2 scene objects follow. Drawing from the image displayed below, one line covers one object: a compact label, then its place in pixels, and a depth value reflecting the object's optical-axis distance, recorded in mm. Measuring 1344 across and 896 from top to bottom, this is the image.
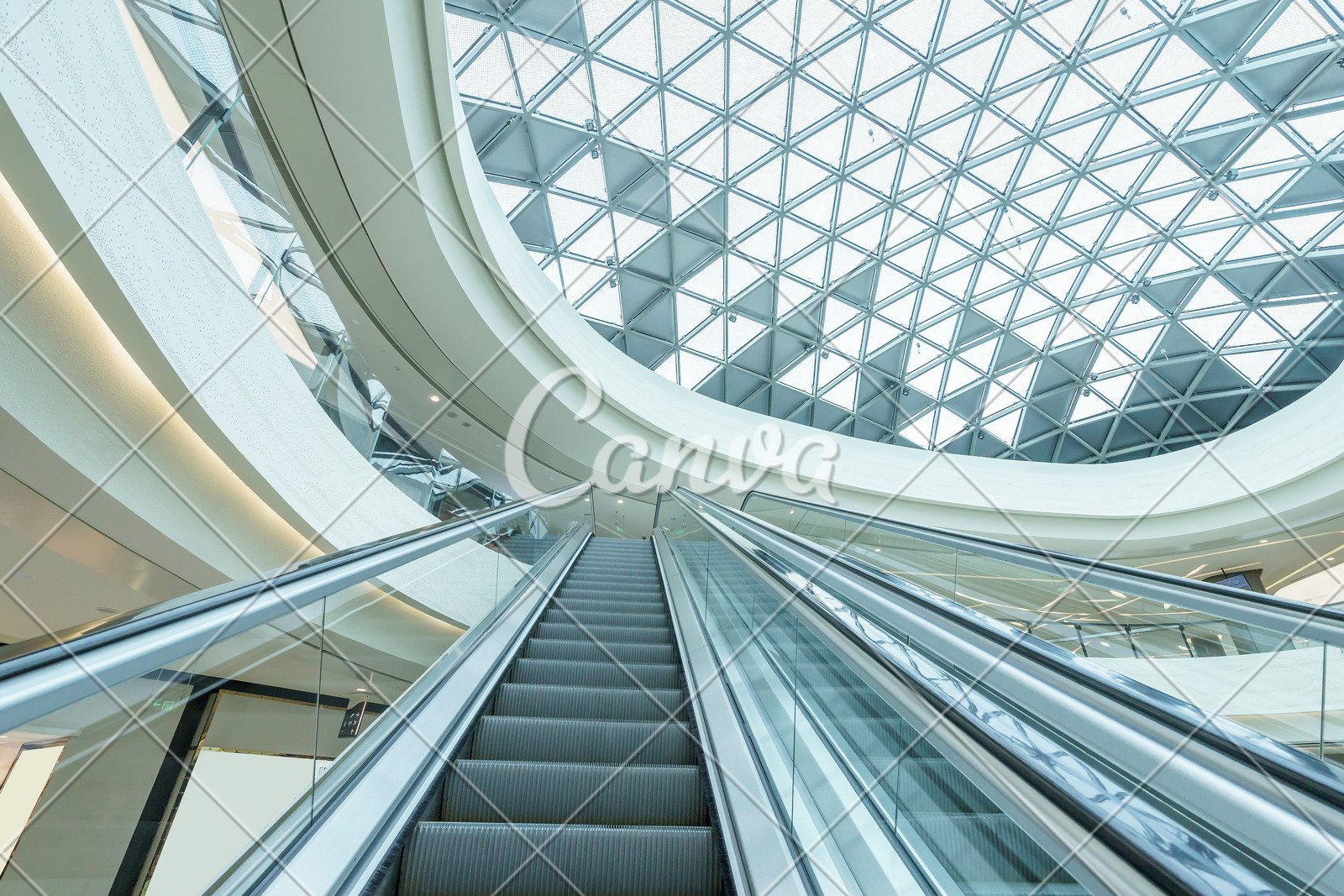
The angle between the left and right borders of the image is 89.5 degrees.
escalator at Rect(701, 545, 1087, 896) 1238
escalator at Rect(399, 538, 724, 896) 2453
